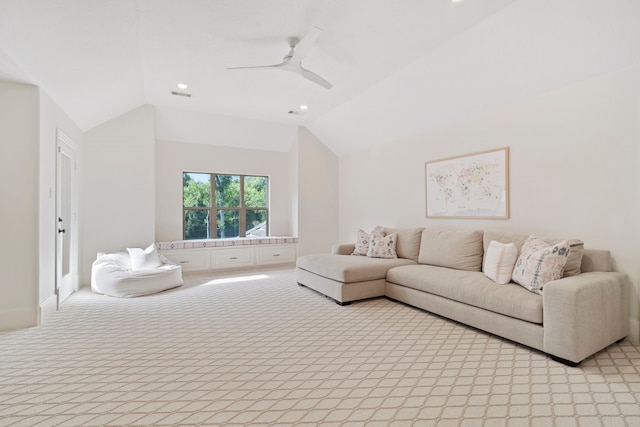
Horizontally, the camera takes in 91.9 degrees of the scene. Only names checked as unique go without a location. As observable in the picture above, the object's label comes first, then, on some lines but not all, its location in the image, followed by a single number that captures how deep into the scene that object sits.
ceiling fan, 2.69
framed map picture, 3.76
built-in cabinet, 5.54
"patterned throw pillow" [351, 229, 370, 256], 4.84
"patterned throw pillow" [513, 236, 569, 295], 2.60
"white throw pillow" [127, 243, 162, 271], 4.60
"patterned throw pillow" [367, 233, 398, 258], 4.53
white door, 3.68
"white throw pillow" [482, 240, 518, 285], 2.99
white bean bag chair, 4.16
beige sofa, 2.26
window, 6.18
